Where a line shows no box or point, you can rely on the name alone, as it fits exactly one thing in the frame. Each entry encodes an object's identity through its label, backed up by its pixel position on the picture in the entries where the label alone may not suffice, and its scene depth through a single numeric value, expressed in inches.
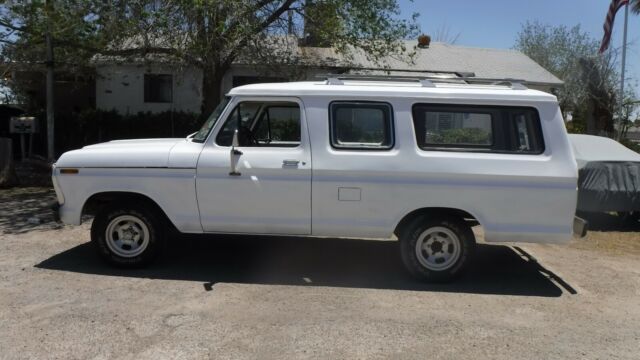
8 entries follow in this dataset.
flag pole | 726.3
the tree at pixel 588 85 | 933.2
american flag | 731.4
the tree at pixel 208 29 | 414.3
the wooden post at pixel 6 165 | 472.7
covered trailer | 356.2
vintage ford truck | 225.8
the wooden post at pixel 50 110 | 531.8
